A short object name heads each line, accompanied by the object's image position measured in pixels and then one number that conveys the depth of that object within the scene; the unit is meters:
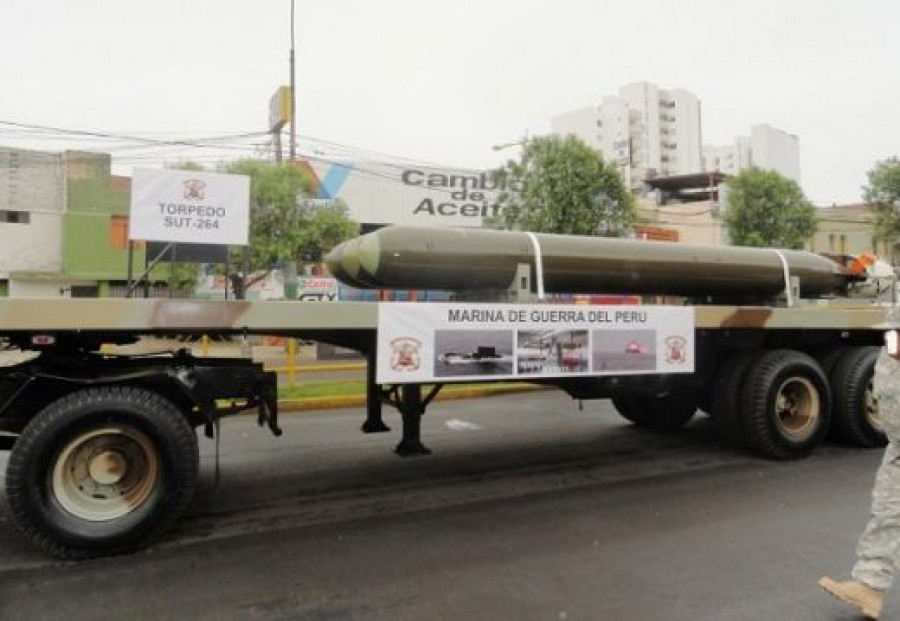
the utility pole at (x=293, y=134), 25.75
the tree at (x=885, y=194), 33.25
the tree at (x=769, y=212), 32.25
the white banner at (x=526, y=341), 4.96
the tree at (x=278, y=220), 24.55
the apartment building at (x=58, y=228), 29.61
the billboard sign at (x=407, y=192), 33.66
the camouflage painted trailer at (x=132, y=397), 4.26
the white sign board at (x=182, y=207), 5.90
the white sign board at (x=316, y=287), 23.73
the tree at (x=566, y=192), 21.98
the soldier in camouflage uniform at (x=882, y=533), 3.46
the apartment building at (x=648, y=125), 111.81
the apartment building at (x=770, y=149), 102.00
